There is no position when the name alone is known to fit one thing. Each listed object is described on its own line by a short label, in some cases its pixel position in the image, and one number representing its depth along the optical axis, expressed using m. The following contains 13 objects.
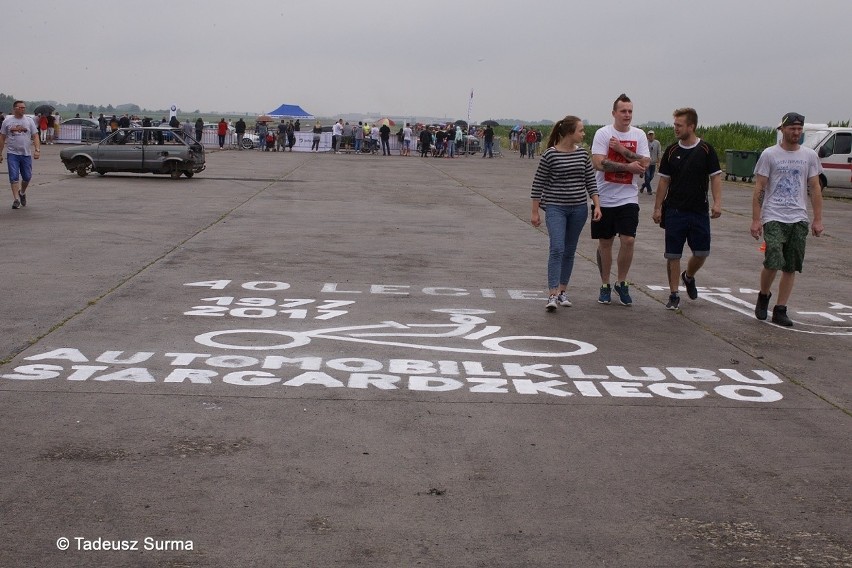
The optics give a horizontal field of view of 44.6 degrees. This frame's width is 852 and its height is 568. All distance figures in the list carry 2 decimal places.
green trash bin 35.34
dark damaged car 27.47
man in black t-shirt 10.05
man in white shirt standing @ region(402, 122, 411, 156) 57.02
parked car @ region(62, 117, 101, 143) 50.88
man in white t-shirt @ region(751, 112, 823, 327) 9.48
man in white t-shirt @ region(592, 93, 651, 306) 10.00
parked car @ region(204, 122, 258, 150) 58.88
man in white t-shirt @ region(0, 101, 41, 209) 17.58
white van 28.64
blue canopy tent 69.56
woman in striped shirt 9.80
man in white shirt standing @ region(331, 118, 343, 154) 56.94
